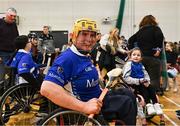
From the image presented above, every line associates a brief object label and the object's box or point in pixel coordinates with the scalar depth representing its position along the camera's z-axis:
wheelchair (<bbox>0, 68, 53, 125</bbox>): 3.37
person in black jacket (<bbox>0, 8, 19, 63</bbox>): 4.48
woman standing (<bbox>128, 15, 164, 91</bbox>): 4.72
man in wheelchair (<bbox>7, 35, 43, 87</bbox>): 3.40
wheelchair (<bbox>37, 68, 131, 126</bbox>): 1.85
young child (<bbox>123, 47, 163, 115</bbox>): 3.47
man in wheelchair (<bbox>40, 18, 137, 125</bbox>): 1.93
